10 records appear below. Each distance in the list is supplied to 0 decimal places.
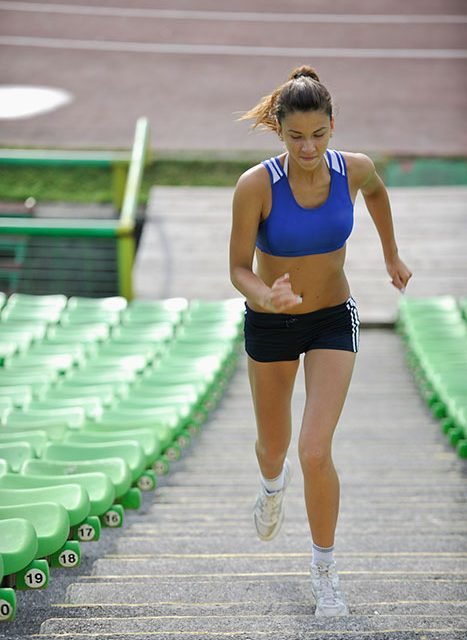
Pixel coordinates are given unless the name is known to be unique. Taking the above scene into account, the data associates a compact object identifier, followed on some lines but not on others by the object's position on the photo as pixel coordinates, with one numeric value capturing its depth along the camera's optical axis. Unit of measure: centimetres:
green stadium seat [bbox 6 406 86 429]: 1101
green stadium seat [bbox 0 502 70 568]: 671
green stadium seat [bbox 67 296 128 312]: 1908
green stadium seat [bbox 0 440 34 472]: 920
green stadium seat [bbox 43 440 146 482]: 949
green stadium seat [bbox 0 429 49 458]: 974
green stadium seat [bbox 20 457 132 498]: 877
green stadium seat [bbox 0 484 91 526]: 738
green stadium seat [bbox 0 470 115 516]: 808
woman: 698
